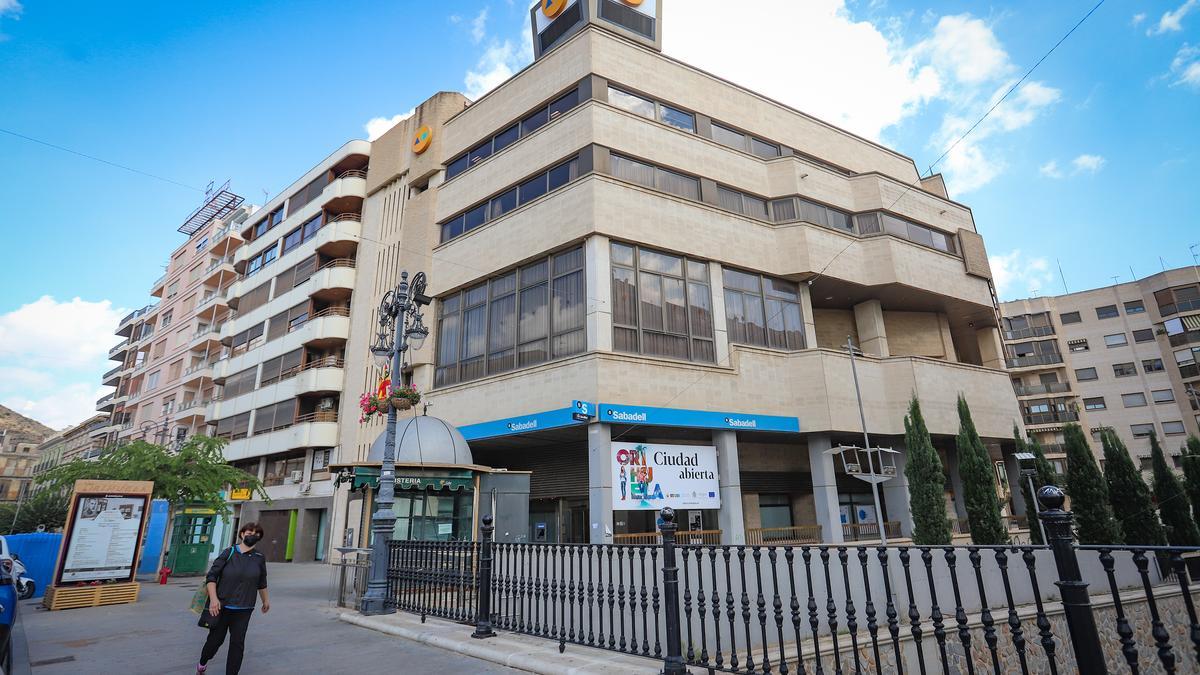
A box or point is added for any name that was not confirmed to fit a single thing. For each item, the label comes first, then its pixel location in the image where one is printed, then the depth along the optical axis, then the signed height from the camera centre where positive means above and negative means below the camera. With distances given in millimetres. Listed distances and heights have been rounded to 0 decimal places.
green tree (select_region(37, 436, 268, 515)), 20969 +2259
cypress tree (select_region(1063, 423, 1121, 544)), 18141 +411
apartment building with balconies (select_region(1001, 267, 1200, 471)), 50250 +13153
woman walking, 6113 -621
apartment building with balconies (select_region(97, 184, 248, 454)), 44250 +16000
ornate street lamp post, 10586 +1227
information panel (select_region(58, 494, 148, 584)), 13836 -15
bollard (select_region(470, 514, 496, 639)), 8016 -817
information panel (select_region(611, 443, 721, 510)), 17547 +1320
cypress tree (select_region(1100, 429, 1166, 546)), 18000 +329
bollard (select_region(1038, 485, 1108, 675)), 3434 -488
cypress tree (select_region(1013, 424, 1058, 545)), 20562 +1225
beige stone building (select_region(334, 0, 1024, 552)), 19000 +8462
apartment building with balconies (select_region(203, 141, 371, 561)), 32000 +10315
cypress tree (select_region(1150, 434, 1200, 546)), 18469 +3
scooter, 13987 -1052
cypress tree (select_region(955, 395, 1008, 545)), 18781 +612
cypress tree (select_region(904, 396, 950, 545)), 18750 +719
